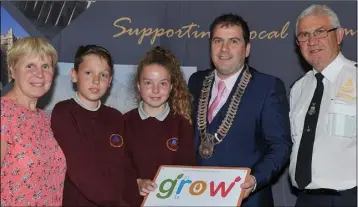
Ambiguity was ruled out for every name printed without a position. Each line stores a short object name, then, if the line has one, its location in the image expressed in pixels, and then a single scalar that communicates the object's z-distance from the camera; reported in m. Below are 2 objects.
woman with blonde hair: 2.57
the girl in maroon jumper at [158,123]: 3.16
